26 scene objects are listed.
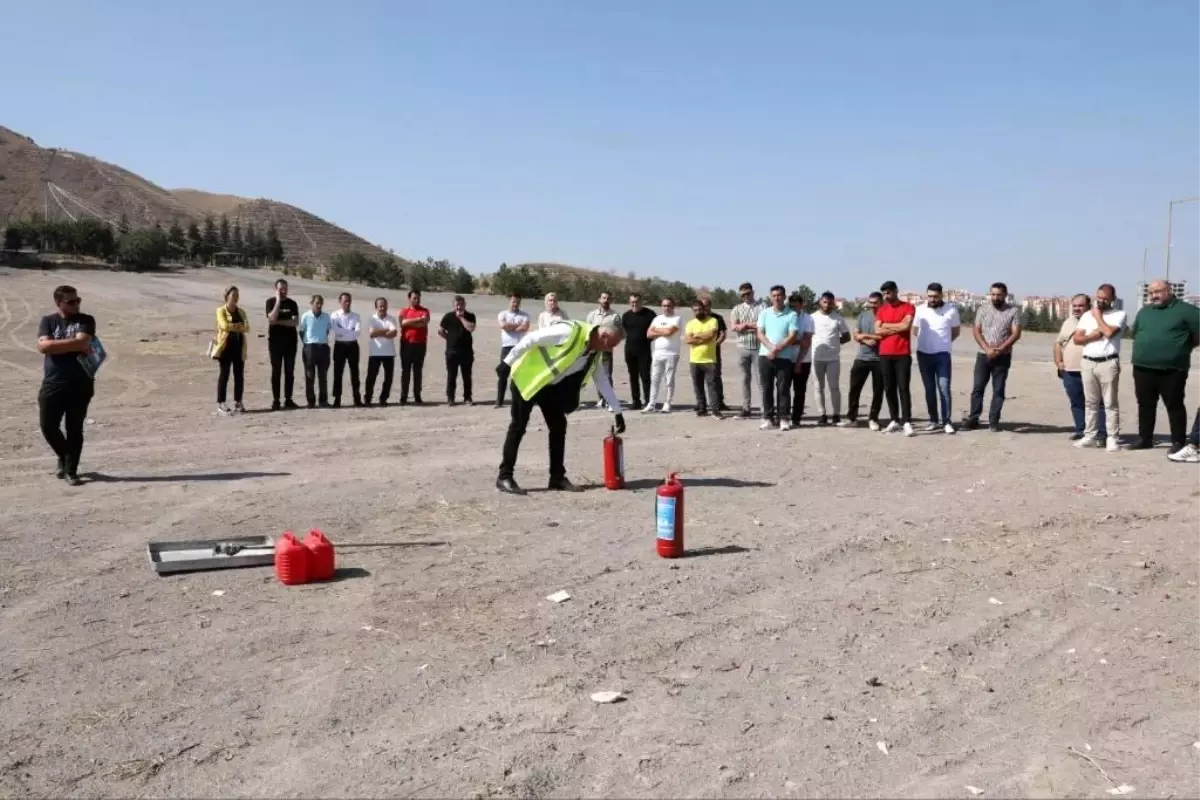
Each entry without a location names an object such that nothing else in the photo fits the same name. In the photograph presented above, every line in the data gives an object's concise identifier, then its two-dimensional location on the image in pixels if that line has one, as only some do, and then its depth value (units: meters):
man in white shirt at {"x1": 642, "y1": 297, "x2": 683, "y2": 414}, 15.95
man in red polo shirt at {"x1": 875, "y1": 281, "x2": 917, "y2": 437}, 13.67
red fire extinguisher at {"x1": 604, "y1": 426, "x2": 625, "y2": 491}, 9.87
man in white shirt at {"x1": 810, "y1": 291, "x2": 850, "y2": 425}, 14.65
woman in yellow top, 15.02
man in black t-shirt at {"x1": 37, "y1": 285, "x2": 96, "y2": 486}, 10.16
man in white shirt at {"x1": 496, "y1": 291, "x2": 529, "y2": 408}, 16.58
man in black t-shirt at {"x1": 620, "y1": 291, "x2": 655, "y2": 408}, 16.27
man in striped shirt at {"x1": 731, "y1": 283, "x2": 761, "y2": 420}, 15.18
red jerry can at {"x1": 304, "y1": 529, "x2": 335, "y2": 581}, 6.78
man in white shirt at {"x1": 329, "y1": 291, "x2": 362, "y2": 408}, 16.53
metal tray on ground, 7.00
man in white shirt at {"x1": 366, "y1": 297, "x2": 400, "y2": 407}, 16.84
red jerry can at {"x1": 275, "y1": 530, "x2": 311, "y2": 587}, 6.73
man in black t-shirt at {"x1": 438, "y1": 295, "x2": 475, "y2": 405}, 16.64
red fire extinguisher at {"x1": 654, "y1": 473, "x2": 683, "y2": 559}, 7.20
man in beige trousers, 12.12
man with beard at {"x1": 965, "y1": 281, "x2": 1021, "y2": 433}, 13.50
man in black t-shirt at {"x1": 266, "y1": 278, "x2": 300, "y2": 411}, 15.77
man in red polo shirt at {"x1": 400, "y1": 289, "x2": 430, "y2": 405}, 16.92
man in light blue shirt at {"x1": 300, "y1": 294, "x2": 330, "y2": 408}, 16.30
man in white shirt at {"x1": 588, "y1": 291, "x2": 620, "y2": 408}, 15.97
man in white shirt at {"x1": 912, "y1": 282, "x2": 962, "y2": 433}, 13.77
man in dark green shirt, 11.41
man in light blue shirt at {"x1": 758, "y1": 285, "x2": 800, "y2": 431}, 14.05
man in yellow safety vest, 9.37
